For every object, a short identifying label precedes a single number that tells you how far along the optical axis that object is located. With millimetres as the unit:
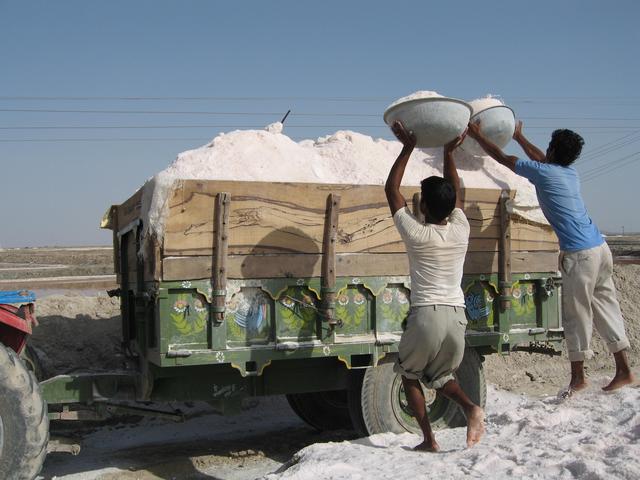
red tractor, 4113
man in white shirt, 4012
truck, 4594
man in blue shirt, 4734
